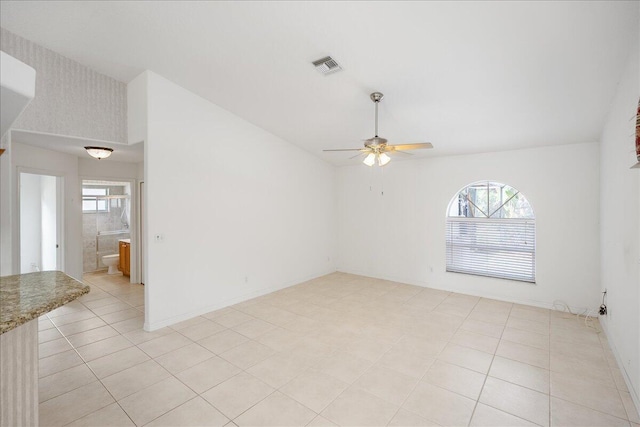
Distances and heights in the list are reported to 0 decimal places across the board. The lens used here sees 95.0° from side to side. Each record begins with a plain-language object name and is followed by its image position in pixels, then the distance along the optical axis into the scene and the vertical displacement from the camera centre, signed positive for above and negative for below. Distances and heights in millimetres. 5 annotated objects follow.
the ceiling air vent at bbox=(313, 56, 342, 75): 2998 +1541
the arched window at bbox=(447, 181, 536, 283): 4758 -369
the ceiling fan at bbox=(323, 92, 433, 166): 3217 +716
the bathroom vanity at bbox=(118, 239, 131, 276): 6242 -954
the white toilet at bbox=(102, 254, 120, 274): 6594 -1111
